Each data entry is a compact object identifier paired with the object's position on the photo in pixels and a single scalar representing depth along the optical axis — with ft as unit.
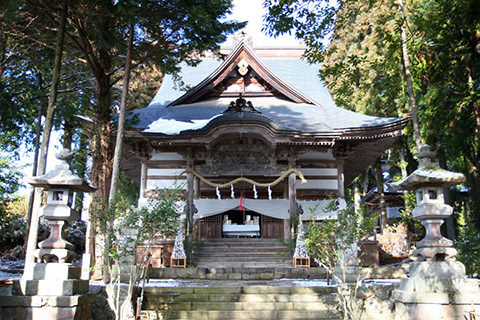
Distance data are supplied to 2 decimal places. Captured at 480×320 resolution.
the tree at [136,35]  27.81
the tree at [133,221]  21.44
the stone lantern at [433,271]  18.43
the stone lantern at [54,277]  19.24
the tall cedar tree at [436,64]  31.55
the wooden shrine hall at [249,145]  39.47
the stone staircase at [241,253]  36.63
